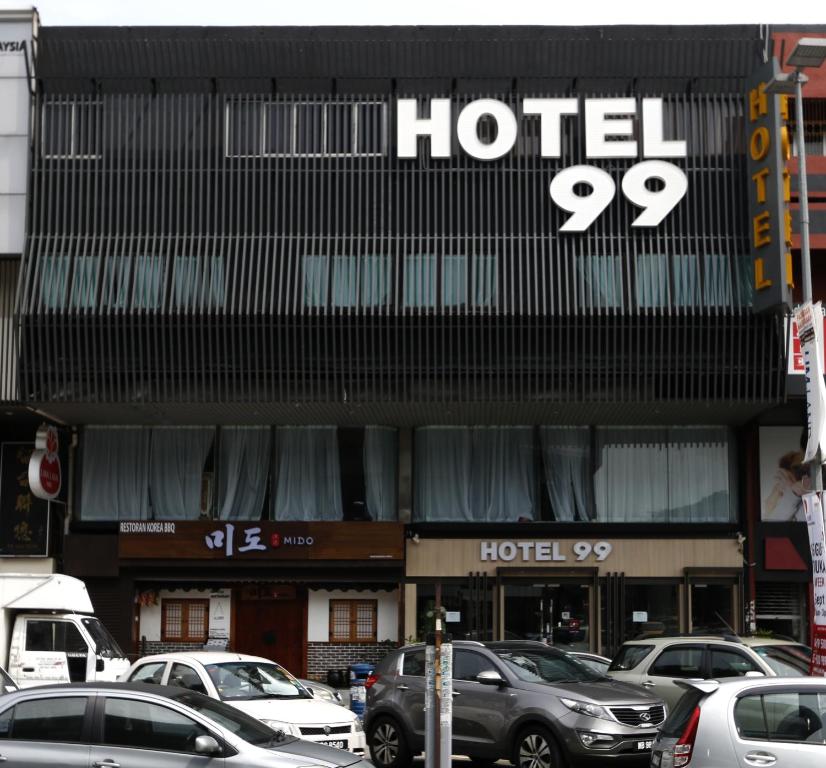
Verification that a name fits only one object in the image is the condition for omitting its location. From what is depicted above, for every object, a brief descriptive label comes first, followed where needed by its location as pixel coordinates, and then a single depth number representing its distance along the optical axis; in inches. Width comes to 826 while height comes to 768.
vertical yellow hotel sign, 977.5
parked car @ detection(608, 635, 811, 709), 688.4
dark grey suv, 586.6
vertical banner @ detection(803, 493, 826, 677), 664.4
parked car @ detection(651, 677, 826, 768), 414.3
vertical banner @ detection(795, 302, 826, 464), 712.4
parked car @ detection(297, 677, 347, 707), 784.3
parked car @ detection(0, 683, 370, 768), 435.5
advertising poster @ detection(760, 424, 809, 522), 1112.8
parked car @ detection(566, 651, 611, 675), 926.4
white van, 800.3
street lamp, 734.5
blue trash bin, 912.9
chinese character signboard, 1133.7
